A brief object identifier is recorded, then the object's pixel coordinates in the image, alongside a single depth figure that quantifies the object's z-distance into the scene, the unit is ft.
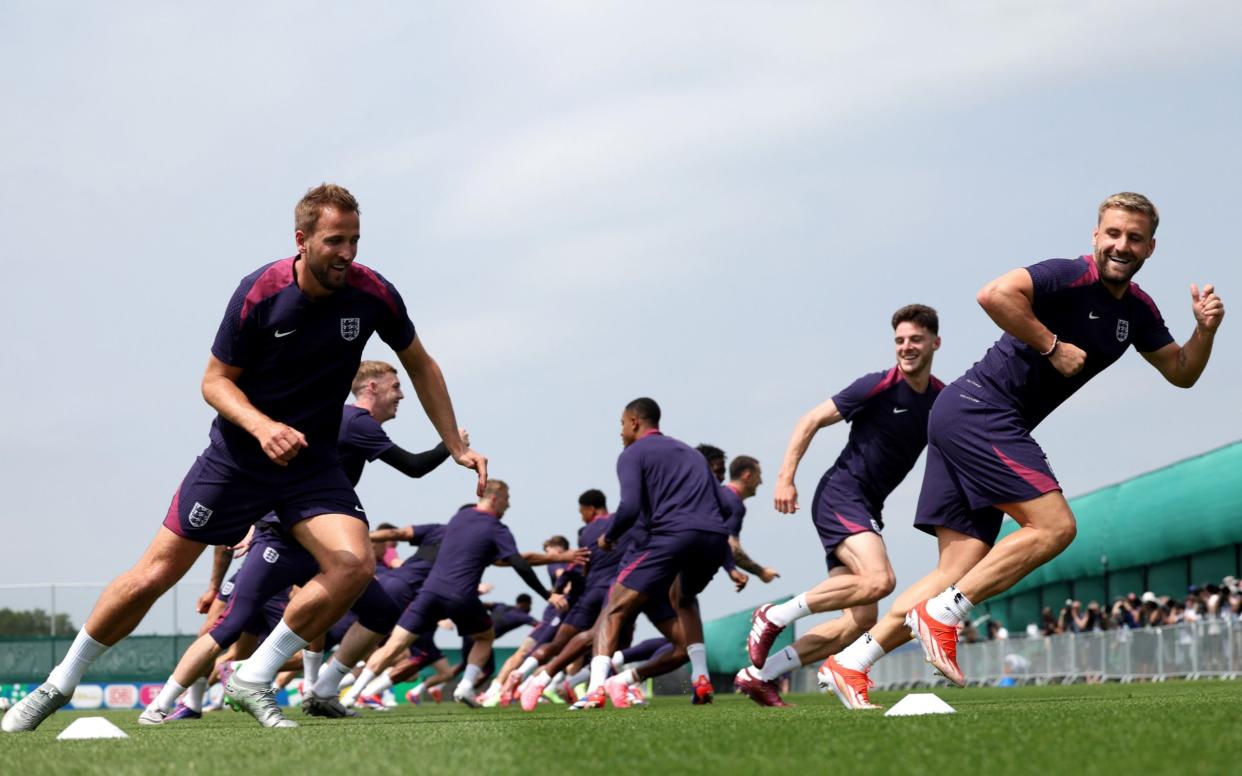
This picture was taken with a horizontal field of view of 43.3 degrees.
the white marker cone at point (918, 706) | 21.11
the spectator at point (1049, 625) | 108.27
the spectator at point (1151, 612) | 82.02
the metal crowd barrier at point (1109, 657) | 63.41
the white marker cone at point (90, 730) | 22.57
